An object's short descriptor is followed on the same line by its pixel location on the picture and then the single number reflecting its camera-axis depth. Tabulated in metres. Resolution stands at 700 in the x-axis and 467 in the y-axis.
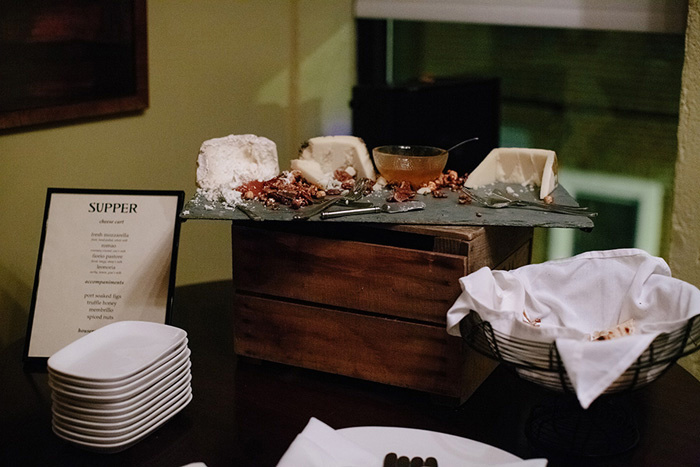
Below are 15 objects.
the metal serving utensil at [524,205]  1.33
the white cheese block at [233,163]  1.49
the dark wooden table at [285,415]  1.16
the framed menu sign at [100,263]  1.47
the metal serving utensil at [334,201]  1.31
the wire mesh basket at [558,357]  1.06
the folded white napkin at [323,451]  1.01
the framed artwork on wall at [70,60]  1.73
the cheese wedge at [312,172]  1.50
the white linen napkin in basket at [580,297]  1.13
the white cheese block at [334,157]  1.54
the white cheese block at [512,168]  1.52
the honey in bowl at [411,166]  1.48
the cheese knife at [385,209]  1.30
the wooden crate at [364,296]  1.28
